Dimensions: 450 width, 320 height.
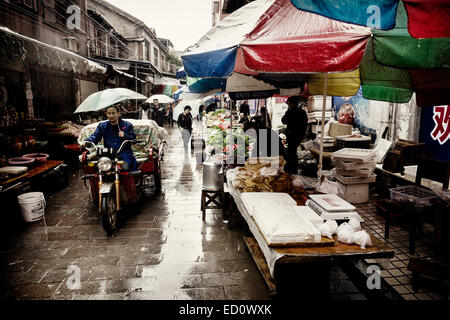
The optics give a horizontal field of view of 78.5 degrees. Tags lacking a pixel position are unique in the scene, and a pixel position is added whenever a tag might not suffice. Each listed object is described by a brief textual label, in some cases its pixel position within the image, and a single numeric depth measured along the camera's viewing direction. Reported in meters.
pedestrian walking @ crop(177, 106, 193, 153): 12.41
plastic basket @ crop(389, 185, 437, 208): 4.34
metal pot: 5.61
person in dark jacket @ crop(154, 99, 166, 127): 18.19
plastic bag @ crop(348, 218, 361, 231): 3.13
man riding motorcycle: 5.85
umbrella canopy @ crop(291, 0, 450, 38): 1.96
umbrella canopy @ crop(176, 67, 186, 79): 7.69
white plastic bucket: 5.48
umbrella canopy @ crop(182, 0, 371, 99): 2.81
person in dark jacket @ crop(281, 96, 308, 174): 8.30
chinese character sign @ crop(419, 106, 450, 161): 5.91
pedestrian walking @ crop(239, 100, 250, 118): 18.52
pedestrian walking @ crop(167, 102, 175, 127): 27.16
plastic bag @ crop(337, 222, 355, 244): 2.97
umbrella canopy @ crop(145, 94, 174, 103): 17.33
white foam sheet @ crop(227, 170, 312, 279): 2.83
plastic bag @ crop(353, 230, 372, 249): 2.89
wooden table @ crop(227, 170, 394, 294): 2.76
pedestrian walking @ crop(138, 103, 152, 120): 16.83
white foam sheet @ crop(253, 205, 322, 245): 2.89
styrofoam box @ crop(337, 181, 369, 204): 6.46
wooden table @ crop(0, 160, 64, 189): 5.51
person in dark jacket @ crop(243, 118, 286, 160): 7.26
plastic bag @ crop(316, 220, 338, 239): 3.06
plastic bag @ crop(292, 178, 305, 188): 4.68
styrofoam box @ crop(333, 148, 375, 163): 6.19
